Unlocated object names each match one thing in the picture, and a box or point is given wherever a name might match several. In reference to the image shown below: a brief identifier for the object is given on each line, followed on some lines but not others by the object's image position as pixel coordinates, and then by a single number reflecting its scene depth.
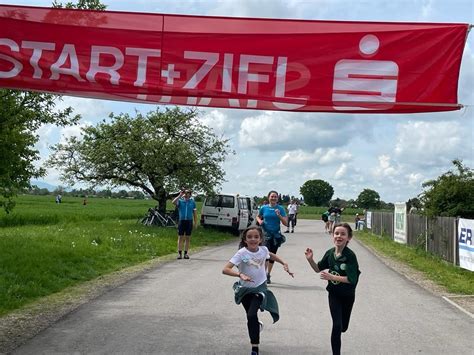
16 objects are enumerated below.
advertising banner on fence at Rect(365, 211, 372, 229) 37.99
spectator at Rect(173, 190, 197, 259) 15.55
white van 26.38
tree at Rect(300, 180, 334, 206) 132.12
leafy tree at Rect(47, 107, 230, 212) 26.73
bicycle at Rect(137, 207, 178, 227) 26.06
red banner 5.28
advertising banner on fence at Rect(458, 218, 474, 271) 13.59
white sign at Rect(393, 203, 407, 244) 23.81
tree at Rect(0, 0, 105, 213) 8.33
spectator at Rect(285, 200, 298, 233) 32.21
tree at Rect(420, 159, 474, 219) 17.42
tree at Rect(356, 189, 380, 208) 105.13
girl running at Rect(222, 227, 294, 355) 6.07
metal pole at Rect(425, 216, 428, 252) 19.16
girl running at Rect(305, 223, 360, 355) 5.75
